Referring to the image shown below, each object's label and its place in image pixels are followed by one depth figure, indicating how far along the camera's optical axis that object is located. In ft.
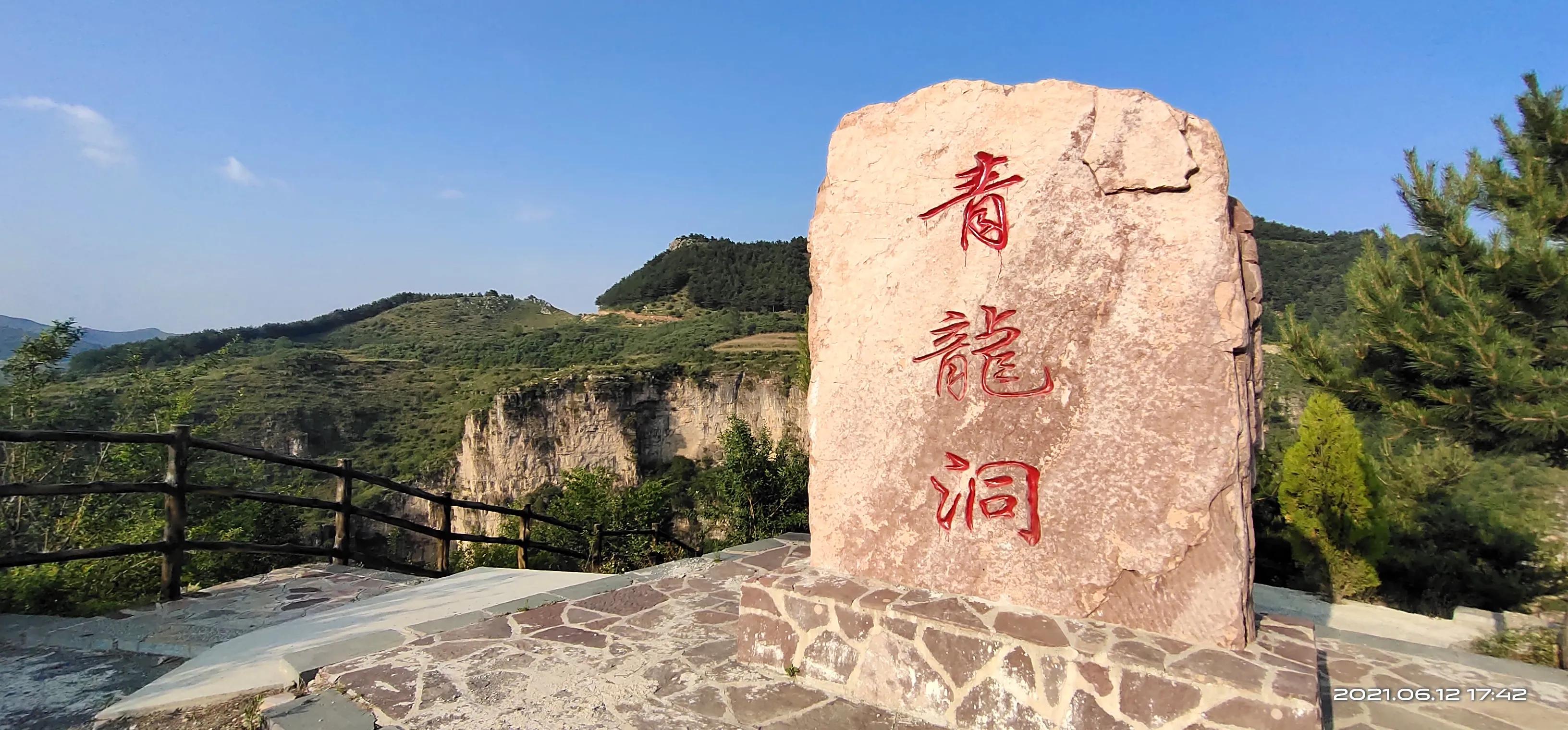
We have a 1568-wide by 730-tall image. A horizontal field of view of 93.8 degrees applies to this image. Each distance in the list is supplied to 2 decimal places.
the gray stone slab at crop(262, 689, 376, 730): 8.67
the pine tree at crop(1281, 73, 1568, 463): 17.98
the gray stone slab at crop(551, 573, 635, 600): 14.39
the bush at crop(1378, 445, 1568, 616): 23.09
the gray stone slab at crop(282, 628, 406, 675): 10.27
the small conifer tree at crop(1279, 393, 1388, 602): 22.34
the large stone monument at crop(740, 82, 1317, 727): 8.28
